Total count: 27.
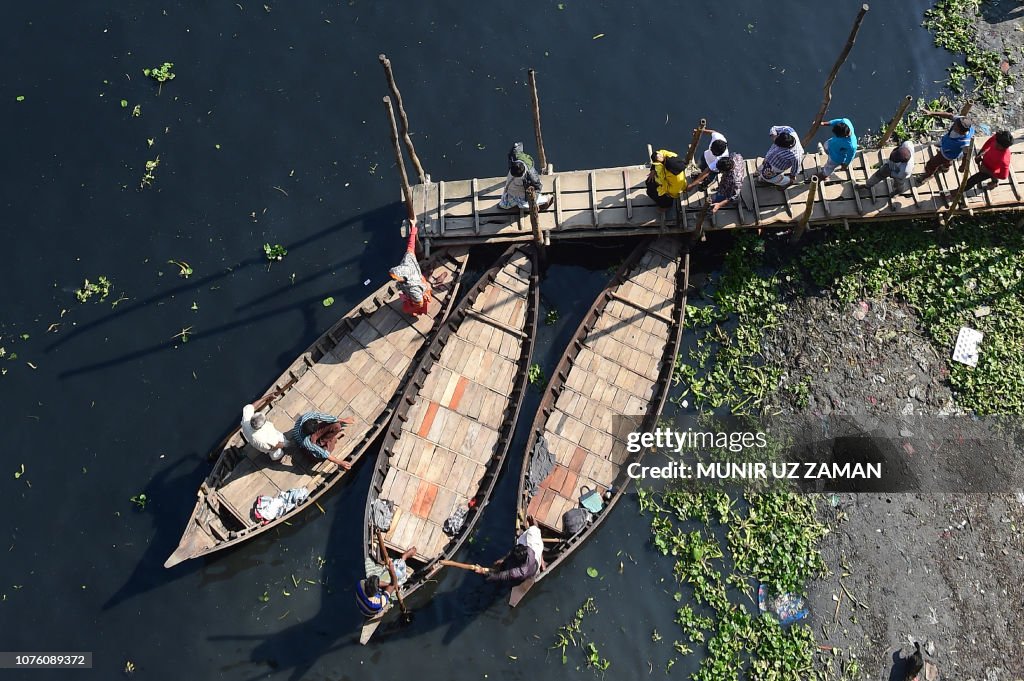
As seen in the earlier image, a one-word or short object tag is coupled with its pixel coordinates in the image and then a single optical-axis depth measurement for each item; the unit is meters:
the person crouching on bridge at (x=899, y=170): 21.58
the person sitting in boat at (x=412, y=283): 19.73
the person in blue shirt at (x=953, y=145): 21.22
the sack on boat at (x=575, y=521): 18.89
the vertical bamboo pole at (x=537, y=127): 20.78
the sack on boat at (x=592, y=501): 19.20
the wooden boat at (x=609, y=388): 19.39
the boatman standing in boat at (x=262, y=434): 18.47
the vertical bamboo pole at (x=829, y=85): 21.31
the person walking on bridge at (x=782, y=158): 20.81
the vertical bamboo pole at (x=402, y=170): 18.70
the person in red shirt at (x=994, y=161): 21.06
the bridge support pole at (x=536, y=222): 20.20
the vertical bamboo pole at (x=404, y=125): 18.96
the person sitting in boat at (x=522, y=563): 17.41
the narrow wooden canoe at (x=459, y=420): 19.05
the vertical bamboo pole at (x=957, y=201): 21.11
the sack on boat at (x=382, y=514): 18.81
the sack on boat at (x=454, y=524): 18.97
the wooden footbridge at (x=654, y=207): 22.30
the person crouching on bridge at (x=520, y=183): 20.45
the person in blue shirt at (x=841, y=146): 21.50
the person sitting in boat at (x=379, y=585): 17.03
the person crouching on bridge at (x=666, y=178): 20.73
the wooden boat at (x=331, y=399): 19.03
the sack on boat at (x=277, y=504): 18.95
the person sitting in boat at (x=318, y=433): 18.70
